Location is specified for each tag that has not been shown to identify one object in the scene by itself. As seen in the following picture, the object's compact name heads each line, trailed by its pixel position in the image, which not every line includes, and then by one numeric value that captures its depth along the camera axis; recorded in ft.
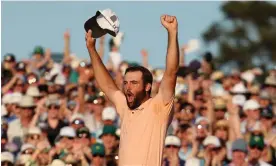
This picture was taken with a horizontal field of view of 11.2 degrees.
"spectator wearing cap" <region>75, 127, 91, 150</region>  58.54
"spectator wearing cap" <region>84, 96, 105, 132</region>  64.23
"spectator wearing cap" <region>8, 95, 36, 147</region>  62.69
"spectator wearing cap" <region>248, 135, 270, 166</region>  55.67
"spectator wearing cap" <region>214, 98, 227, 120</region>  62.80
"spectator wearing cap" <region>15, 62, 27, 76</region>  71.20
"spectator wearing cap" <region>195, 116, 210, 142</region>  59.00
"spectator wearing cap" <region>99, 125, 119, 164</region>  57.37
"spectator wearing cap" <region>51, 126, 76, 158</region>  58.44
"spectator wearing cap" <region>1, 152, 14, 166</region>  58.17
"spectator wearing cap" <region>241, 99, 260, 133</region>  61.05
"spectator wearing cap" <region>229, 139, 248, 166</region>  54.75
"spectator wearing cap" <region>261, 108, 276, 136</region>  60.54
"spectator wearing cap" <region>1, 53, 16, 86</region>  71.56
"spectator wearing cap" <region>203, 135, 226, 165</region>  57.06
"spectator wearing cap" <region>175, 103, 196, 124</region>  61.31
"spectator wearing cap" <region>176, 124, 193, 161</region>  58.01
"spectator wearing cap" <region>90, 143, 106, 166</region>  55.88
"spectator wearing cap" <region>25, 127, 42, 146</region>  61.31
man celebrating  40.96
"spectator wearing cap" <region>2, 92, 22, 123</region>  65.77
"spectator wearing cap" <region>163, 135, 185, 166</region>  56.03
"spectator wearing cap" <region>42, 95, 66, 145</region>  62.28
